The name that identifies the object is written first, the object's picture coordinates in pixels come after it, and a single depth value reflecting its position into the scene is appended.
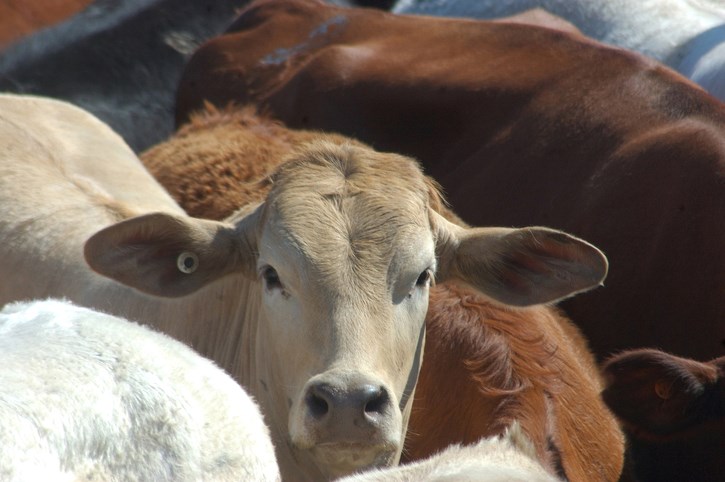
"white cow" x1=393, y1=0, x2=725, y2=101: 12.80
